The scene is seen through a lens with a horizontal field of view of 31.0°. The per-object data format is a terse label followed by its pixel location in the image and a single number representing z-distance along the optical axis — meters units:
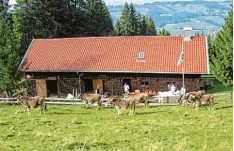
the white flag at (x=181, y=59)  35.12
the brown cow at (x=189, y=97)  26.04
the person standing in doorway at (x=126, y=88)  35.12
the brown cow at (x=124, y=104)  23.88
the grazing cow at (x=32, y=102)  24.91
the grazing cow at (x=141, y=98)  27.50
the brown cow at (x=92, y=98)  28.11
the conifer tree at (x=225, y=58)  37.44
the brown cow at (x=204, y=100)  25.53
